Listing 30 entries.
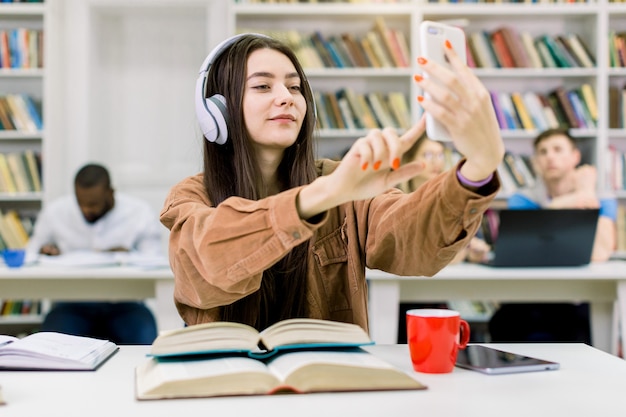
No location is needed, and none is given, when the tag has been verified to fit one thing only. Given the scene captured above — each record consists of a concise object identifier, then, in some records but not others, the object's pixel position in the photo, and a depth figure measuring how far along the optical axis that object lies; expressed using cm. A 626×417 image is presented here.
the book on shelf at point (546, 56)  406
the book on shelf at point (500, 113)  405
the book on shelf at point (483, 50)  407
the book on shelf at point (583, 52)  404
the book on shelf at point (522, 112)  406
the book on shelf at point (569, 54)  405
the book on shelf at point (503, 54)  407
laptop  232
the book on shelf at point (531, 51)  405
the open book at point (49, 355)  104
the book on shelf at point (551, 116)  405
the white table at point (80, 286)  250
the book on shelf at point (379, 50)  405
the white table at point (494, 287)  243
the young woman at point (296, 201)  98
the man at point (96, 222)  326
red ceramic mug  99
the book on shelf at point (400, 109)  408
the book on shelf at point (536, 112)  407
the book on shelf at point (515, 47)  404
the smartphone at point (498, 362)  101
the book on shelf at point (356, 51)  407
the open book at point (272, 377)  86
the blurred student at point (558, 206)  292
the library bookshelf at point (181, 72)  401
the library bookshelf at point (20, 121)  412
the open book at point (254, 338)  95
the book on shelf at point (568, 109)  402
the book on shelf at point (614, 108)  406
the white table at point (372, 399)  80
